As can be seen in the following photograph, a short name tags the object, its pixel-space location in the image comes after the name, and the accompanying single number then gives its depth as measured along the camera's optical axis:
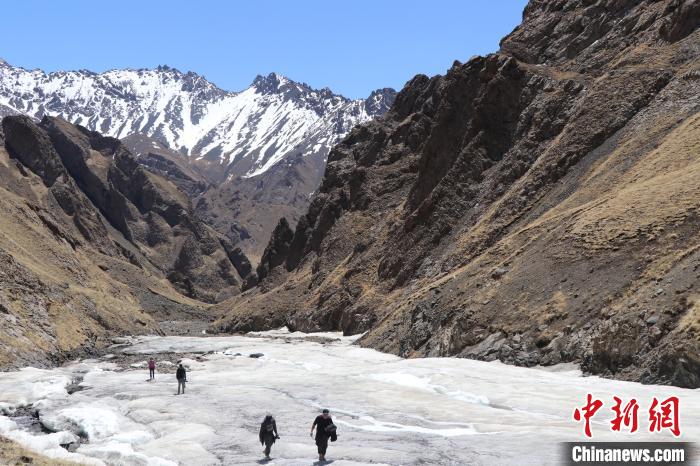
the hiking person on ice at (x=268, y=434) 22.62
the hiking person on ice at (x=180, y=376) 37.00
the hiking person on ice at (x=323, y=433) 21.25
